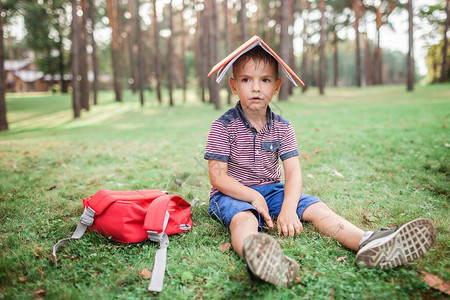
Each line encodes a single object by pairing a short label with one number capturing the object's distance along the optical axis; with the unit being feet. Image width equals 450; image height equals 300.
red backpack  7.32
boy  5.91
